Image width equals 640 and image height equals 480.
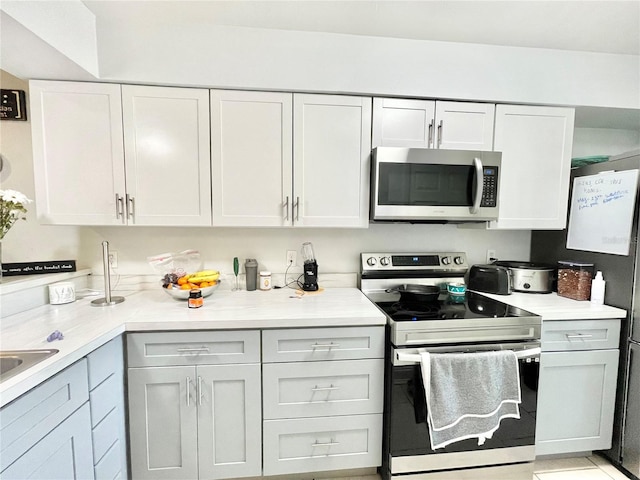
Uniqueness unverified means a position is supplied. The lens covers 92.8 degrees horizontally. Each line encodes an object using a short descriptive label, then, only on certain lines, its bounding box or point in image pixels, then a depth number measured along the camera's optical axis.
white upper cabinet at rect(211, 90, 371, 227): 1.70
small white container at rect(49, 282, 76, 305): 1.66
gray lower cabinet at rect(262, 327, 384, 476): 1.49
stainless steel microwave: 1.72
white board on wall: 1.67
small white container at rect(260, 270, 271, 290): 1.98
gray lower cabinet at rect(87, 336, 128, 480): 1.23
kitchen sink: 1.06
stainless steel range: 1.47
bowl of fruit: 1.69
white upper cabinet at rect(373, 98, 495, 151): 1.77
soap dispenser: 1.78
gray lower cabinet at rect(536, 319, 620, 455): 1.68
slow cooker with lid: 2.00
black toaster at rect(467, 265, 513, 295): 1.96
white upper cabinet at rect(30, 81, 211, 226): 1.60
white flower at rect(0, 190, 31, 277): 1.43
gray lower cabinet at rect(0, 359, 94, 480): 0.87
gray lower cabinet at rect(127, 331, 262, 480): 1.44
